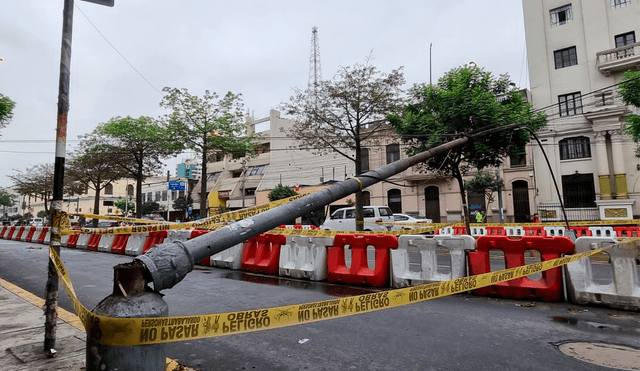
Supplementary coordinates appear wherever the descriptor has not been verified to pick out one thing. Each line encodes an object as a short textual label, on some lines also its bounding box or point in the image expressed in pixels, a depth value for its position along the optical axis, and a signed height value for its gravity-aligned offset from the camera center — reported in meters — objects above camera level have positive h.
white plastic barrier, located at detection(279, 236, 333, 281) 7.89 -1.06
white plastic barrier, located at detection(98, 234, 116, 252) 15.34 -1.16
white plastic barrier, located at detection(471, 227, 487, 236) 17.21 -1.20
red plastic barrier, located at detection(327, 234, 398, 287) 7.14 -1.05
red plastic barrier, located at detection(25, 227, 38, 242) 21.68 -0.97
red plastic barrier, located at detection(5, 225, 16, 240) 24.89 -0.94
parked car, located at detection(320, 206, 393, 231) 18.35 -0.52
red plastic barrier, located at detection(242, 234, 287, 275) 8.76 -1.06
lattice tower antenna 54.78 +23.75
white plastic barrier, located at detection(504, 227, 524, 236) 15.87 -1.13
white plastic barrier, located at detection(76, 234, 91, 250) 17.13 -1.19
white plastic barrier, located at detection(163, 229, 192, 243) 11.80 -0.70
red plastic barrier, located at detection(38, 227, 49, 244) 20.53 -0.99
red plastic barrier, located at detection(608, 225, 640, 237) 13.11 -1.08
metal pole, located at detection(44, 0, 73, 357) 3.54 +0.41
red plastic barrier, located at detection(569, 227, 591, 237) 14.06 -1.09
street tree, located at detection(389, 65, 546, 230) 13.69 +3.59
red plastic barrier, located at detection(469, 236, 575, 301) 5.78 -0.98
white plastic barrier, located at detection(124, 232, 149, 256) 13.78 -1.11
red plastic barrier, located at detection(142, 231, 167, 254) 12.95 -0.85
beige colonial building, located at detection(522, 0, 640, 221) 22.56 +6.58
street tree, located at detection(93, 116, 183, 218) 26.98 +5.54
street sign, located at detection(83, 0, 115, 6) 3.72 +2.21
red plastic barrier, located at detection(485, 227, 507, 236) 16.69 -1.19
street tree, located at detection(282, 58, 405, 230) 17.66 +5.25
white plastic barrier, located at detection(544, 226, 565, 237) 14.52 -1.11
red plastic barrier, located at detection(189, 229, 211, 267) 10.65 -1.35
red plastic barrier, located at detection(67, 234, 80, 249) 17.78 -1.25
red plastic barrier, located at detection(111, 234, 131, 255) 14.55 -1.16
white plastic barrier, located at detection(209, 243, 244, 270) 9.70 -1.28
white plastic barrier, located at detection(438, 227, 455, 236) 17.67 -1.17
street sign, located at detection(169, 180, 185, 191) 35.60 +2.84
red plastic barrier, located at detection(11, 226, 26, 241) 23.21 -0.98
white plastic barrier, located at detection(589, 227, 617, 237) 13.97 -1.11
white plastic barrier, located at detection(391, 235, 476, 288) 6.59 -0.95
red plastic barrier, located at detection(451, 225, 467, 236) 17.16 -1.13
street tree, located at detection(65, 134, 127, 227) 28.84 +4.46
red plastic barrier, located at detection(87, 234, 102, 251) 16.03 -1.16
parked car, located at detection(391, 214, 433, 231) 18.06 -0.68
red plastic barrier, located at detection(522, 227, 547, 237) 15.07 -1.13
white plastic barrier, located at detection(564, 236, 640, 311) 5.24 -1.15
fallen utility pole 2.41 -0.21
